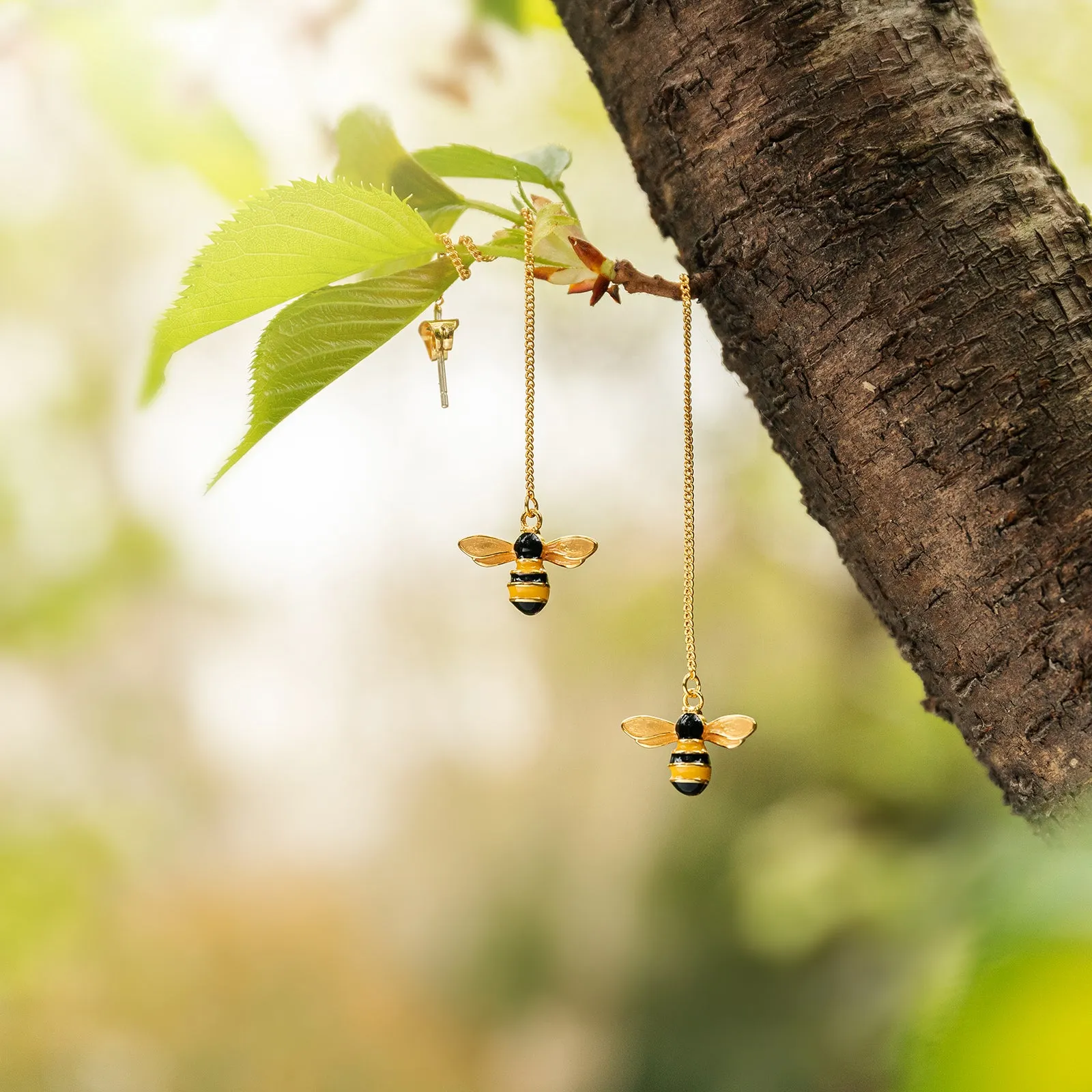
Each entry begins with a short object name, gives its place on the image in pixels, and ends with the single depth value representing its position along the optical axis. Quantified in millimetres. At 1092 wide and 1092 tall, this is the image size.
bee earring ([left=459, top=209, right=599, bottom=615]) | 503
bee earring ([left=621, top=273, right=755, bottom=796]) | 498
